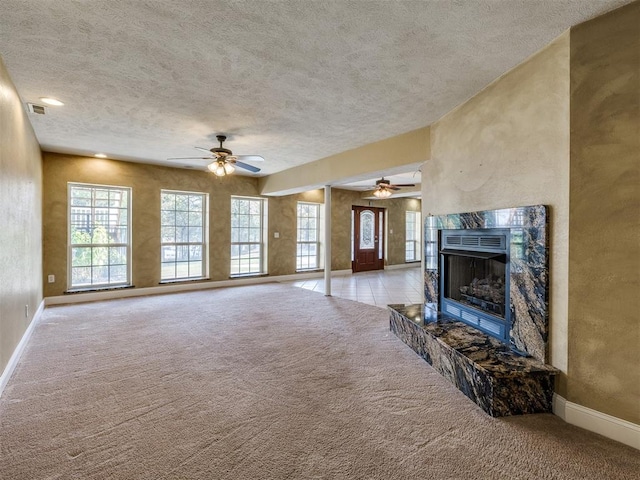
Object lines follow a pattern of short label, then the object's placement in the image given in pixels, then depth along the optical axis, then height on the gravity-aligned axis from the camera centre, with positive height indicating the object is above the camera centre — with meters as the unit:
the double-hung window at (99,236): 5.79 +0.02
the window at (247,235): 7.74 +0.06
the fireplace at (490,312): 2.23 -0.69
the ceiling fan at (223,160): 4.26 +1.08
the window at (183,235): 6.73 +0.05
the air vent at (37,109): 3.40 +1.42
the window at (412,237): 11.23 +0.03
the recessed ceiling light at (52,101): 3.25 +1.43
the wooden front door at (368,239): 9.84 -0.04
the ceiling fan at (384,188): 6.82 +1.10
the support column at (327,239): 6.46 -0.03
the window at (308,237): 8.89 +0.02
